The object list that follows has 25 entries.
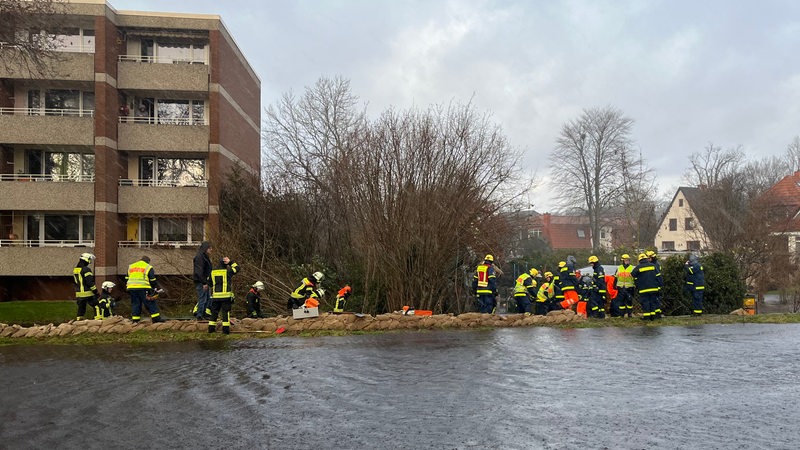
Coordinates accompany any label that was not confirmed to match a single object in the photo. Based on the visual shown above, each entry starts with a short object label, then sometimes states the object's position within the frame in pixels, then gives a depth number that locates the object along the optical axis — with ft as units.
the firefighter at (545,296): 59.72
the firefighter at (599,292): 58.59
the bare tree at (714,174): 113.99
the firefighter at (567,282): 61.46
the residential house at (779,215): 89.71
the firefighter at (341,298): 55.36
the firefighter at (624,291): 57.52
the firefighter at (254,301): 57.52
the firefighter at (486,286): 54.85
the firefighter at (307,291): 54.49
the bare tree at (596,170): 173.37
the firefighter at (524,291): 58.23
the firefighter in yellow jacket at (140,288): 50.96
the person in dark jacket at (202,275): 49.75
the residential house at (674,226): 208.41
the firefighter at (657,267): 54.42
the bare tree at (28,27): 48.78
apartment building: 87.45
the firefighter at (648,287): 53.88
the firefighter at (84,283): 52.60
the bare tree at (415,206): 56.49
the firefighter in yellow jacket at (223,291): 44.68
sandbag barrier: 46.55
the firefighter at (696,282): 58.54
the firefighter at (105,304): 53.93
